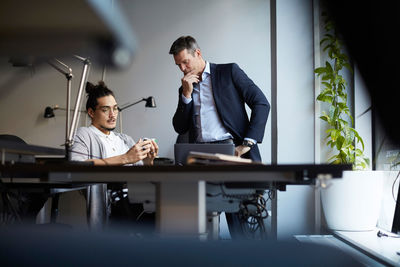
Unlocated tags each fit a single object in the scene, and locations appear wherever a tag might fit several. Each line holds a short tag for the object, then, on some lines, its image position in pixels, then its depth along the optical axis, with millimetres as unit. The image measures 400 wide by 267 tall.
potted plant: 2938
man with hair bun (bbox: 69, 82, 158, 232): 2146
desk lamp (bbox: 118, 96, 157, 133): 3799
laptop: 1671
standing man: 2805
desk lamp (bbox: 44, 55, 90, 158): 1547
